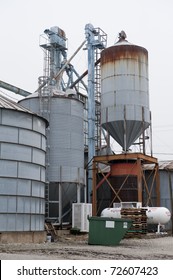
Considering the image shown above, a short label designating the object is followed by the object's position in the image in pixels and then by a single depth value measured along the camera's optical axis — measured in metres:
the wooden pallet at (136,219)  27.75
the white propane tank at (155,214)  30.95
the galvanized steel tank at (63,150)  31.25
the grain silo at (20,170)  22.25
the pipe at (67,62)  39.99
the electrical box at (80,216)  29.66
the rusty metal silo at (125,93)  34.00
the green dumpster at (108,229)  21.36
